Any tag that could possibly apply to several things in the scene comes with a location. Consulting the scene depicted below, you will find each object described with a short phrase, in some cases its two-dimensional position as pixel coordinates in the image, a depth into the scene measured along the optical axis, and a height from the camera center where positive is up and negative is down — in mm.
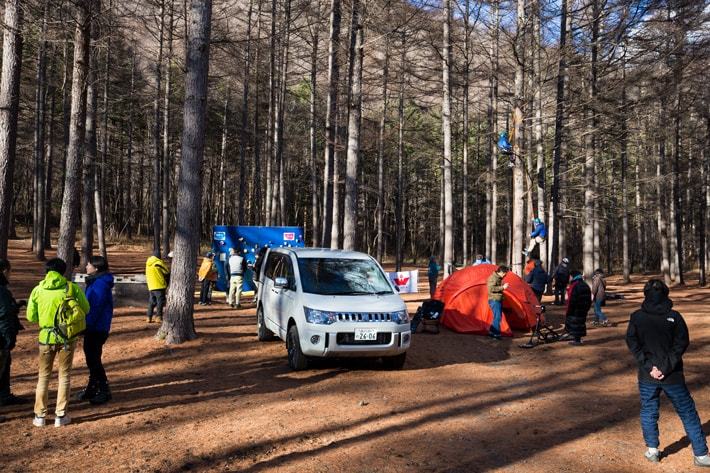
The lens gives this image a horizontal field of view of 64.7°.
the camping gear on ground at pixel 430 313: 13164 -1389
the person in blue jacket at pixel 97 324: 7066 -903
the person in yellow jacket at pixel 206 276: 15750 -652
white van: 8516 -868
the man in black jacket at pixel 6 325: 6535 -853
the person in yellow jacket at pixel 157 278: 12195 -550
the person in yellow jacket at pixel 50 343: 6273 -1021
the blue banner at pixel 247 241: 19594 +452
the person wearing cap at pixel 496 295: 12578 -913
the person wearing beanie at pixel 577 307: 12023 -1139
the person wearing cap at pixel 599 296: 14469 -1078
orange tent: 13422 -1202
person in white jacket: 15772 -653
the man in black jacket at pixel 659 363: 5406 -1045
